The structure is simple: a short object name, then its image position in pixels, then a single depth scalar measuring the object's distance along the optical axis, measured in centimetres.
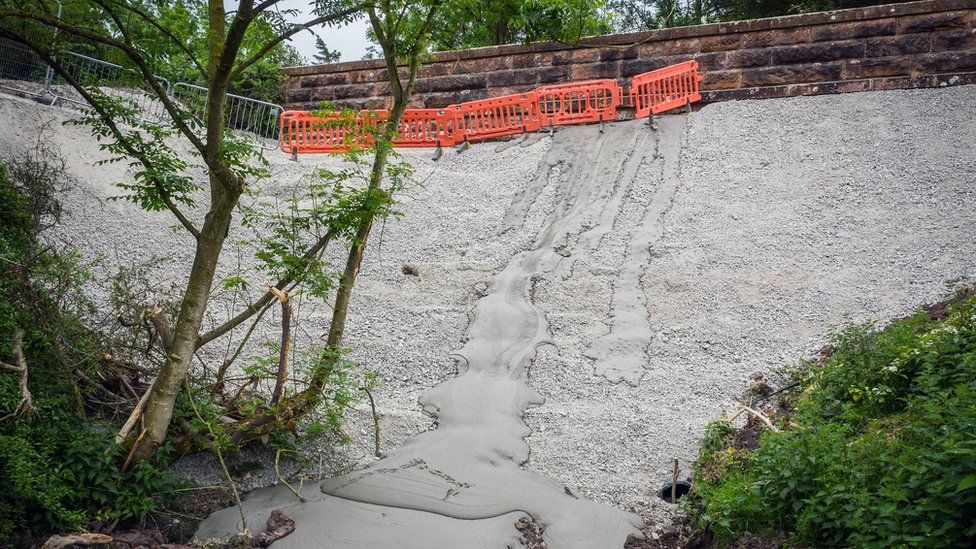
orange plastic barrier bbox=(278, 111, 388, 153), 1425
